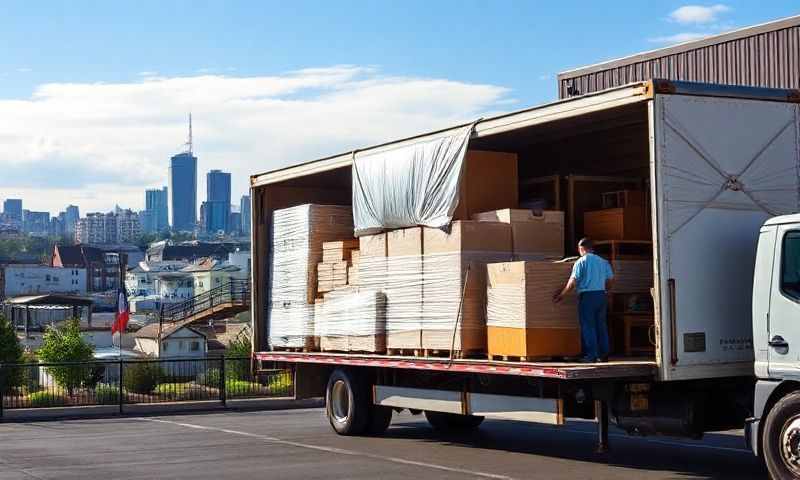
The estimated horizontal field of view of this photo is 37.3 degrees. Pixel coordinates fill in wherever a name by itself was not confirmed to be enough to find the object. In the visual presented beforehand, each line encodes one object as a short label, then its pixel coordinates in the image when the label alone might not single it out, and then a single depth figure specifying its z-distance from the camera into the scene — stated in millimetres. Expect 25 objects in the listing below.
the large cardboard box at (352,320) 14625
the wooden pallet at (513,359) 12024
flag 39875
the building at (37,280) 159375
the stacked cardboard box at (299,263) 16453
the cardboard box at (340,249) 15666
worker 11812
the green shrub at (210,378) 26047
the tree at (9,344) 39022
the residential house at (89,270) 192875
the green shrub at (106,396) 23609
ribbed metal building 23562
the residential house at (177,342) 66419
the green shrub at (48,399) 23625
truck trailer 10617
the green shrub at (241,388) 24828
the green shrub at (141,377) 26625
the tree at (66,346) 36969
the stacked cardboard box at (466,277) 12906
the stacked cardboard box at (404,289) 13766
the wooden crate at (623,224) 13031
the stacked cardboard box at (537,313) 11961
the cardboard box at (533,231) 13016
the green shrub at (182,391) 24734
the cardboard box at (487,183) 13523
